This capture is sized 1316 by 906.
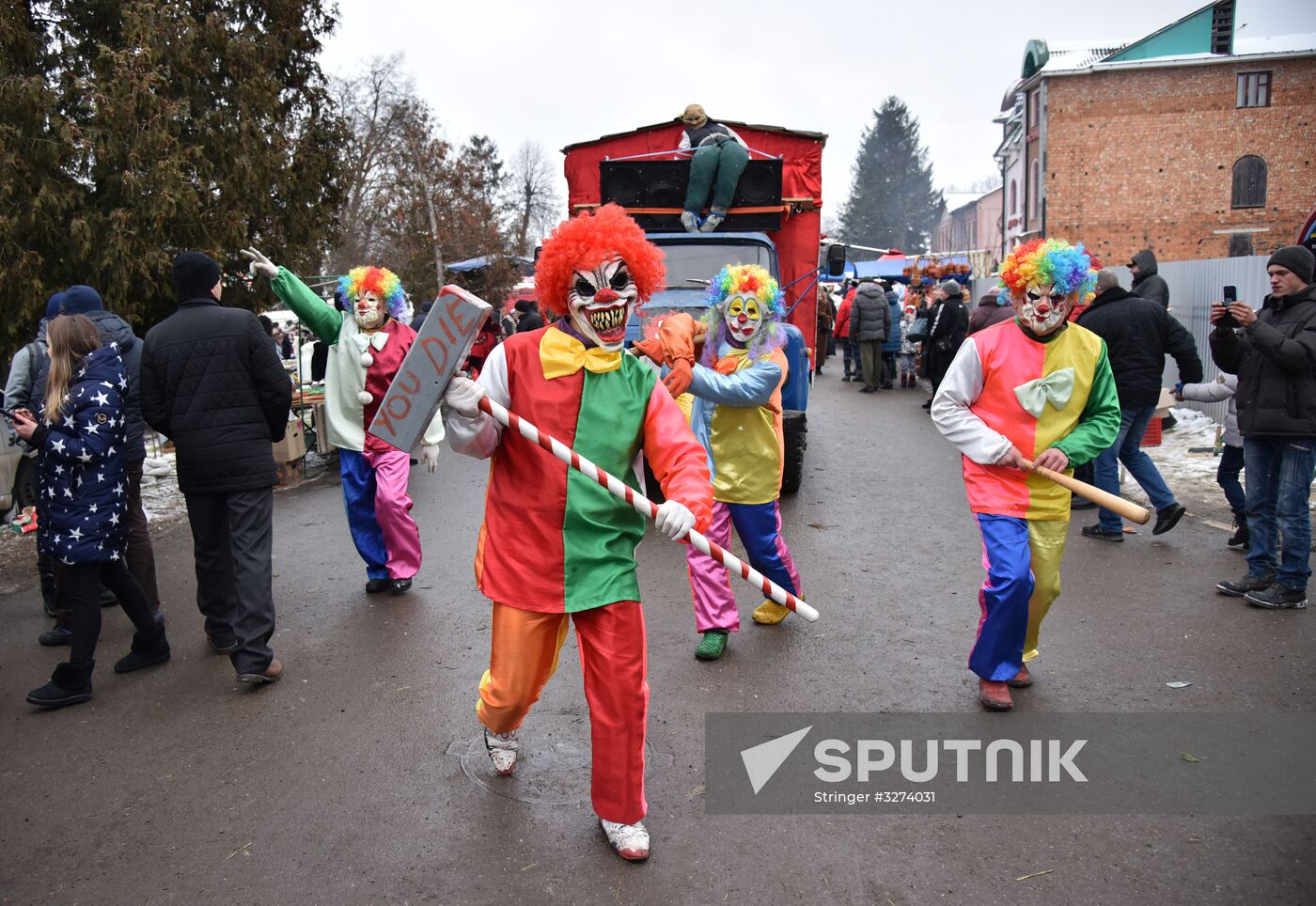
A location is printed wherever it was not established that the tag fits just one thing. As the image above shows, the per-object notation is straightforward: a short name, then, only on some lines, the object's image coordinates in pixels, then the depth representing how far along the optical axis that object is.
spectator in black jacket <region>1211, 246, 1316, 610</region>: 5.50
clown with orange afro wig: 3.35
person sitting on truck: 9.58
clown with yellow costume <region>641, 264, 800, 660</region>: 5.10
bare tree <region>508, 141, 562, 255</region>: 45.37
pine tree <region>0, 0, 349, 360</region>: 9.77
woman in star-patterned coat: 4.71
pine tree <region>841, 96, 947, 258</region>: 76.19
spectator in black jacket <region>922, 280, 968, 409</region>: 14.23
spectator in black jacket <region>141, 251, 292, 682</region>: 4.82
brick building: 34.66
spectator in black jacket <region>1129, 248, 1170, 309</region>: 9.12
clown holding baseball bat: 4.38
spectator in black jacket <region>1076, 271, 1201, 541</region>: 7.22
